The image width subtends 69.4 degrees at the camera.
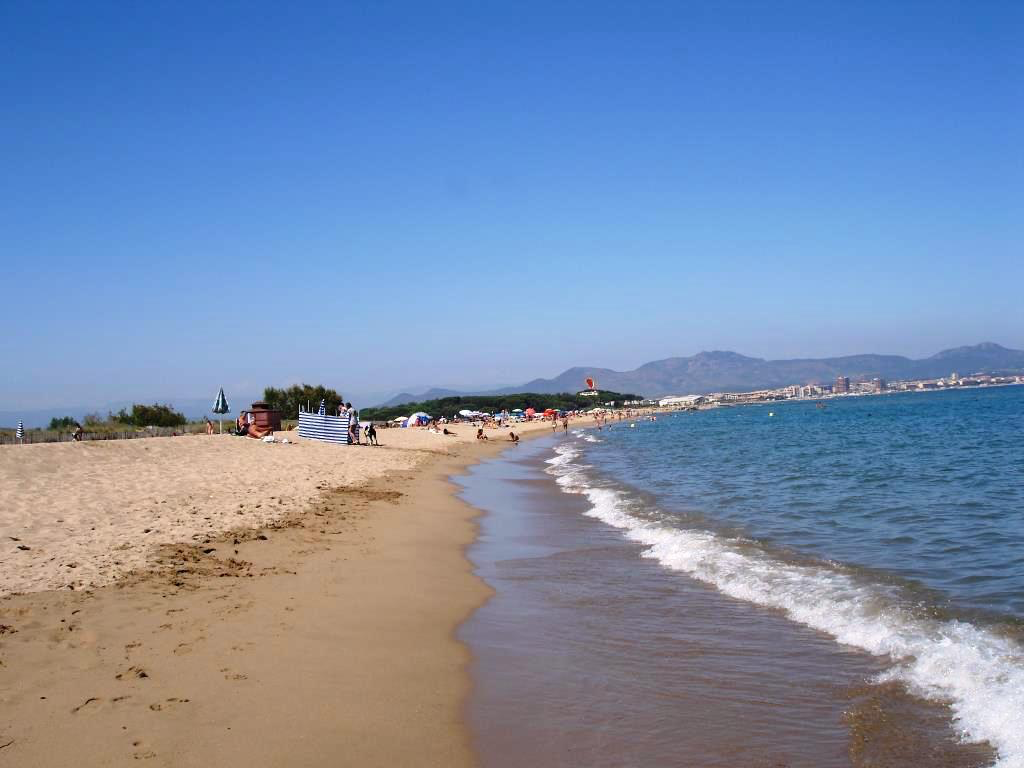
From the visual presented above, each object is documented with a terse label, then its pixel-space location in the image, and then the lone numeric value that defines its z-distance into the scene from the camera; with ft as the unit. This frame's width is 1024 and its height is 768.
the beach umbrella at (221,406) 96.58
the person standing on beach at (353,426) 97.76
